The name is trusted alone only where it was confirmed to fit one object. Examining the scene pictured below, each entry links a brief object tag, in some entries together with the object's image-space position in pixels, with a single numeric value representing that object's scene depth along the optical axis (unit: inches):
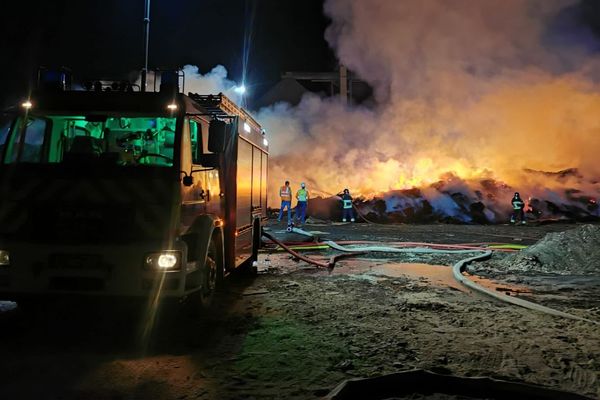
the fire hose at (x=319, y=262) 347.9
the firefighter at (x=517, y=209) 746.0
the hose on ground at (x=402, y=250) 422.0
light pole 228.5
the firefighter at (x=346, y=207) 770.2
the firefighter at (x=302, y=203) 700.0
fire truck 163.0
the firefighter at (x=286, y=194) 693.3
